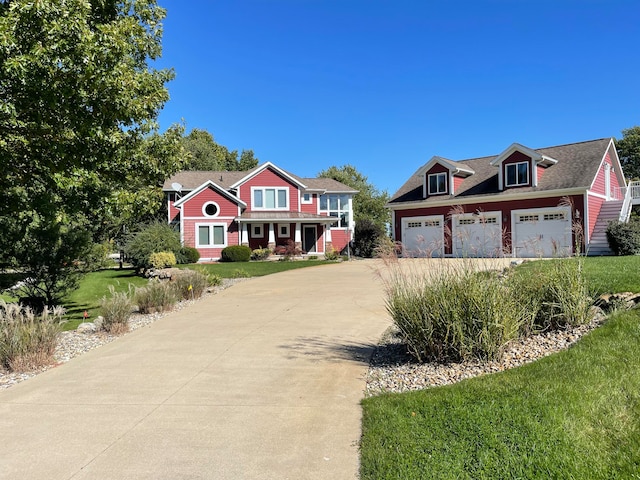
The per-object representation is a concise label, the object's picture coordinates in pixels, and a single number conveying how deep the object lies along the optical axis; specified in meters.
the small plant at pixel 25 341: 5.85
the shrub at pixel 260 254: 28.53
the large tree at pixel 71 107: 5.27
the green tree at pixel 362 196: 52.62
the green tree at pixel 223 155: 52.66
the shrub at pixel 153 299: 9.90
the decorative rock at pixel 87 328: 8.27
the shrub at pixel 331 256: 28.70
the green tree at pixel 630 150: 45.03
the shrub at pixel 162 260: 20.42
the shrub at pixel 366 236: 31.56
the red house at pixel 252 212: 29.67
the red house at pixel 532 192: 21.77
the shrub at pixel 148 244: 21.12
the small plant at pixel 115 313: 7.99
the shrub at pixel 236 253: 27.55
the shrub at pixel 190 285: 11.58
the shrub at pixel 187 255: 24.14
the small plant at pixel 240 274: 17.02
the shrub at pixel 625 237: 18.59
